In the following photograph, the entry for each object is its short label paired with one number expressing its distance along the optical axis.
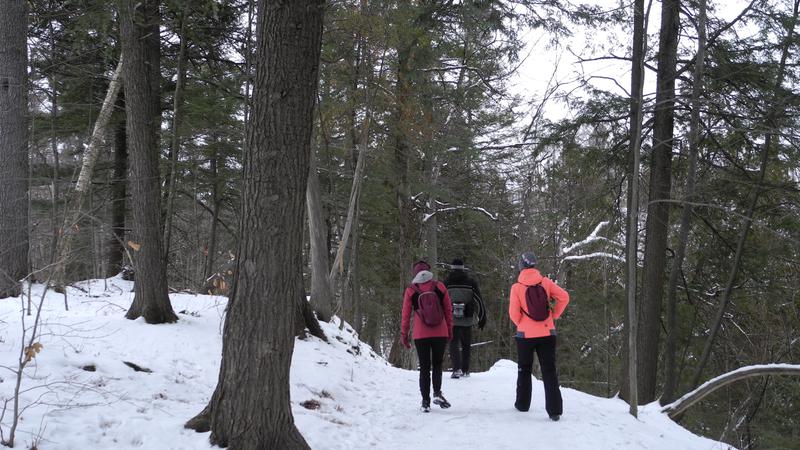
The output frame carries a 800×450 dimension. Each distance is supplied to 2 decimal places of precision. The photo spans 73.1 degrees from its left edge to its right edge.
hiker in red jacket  6.43
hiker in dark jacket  8.99
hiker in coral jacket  5.98
